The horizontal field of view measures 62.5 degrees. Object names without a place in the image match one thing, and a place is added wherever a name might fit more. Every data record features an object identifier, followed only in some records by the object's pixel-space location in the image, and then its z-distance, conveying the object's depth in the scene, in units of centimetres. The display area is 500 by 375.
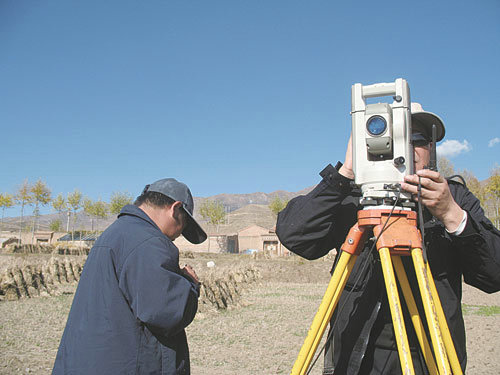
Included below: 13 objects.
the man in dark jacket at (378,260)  172
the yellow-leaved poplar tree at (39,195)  4947
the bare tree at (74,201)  5629
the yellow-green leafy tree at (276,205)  6259
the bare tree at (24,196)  4936
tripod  142
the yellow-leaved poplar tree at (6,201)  5125
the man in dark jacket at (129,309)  209
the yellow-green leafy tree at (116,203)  5944
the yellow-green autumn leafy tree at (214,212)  6381
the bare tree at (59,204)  5394
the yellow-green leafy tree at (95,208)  5831
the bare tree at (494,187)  4119
